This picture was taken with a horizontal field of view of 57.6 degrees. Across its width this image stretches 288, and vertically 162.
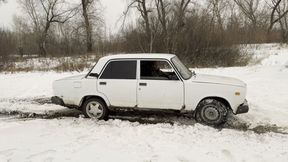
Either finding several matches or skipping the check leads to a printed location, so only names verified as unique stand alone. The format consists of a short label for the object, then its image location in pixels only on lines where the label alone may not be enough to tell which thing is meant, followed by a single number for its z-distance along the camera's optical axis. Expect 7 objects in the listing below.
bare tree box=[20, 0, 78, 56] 33.54
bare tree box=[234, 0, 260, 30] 34.87
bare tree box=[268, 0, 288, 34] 34.06
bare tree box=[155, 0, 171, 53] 17.06
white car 5.95
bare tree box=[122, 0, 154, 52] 17.83
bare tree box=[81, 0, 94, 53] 27.50
